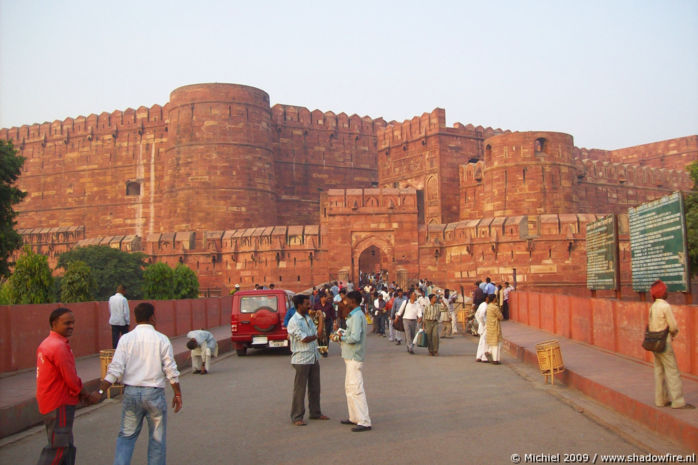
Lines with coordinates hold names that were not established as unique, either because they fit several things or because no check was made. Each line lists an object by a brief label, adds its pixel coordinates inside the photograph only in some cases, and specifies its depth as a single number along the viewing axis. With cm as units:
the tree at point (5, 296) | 1321
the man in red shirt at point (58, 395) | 382
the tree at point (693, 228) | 1928
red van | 1133
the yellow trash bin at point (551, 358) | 763
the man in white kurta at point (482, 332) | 1006
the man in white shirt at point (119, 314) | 963
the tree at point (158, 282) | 1970
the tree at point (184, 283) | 2048
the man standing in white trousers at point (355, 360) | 547
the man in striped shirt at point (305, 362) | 595
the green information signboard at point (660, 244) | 731
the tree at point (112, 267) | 2689
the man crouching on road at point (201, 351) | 936
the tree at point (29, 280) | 1279
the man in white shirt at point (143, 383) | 399
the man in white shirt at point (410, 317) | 1173
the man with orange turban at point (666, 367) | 540
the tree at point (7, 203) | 1689
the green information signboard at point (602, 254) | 981
